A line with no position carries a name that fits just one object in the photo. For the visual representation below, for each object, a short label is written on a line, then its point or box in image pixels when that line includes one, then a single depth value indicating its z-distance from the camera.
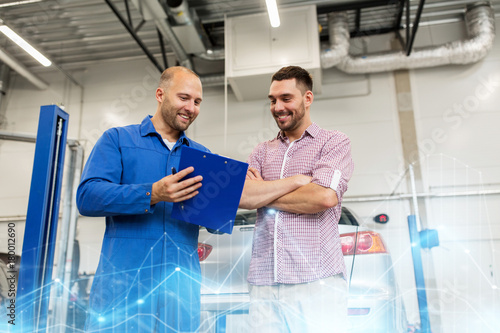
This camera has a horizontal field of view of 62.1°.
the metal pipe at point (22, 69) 5.27
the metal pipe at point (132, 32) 4.31
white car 1.86
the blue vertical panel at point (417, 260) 3.48
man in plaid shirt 1.26
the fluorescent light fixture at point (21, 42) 4.06
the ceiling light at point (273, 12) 3.65
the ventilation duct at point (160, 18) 4.29
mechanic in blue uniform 1.30
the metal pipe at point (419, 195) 4.62
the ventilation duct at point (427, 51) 4.77
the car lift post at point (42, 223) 1.55
